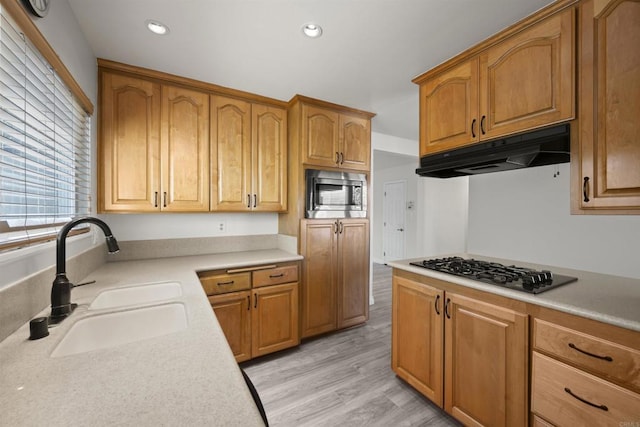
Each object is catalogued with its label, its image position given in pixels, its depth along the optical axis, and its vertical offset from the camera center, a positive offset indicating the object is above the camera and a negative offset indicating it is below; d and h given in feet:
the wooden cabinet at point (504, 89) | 4.45 +2.54
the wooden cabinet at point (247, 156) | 7.84 +1.80
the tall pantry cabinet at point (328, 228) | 8.47 -0.54
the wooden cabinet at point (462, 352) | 4.23 -2.70
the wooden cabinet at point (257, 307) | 6.93 -2.71
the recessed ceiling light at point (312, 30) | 5.33 +3.83
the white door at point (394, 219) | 19.45 -0.50
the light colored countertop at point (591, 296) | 3.34 -1.28
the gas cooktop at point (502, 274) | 4.37 -1.21
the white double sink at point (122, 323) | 3.43 -1.60
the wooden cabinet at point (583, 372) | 3.17 -2.15
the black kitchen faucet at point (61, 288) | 3.44 -1.04
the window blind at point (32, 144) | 3.03 +0.99
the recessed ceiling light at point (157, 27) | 5.24 +3.82
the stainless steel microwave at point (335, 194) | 8.61 +0.65
